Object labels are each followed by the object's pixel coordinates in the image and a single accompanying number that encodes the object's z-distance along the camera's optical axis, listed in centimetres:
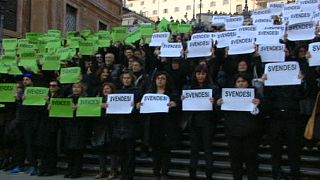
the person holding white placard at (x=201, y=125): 880
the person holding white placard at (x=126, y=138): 943
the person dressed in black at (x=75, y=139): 1023
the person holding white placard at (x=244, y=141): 836
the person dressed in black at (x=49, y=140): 1063
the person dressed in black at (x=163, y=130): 921
